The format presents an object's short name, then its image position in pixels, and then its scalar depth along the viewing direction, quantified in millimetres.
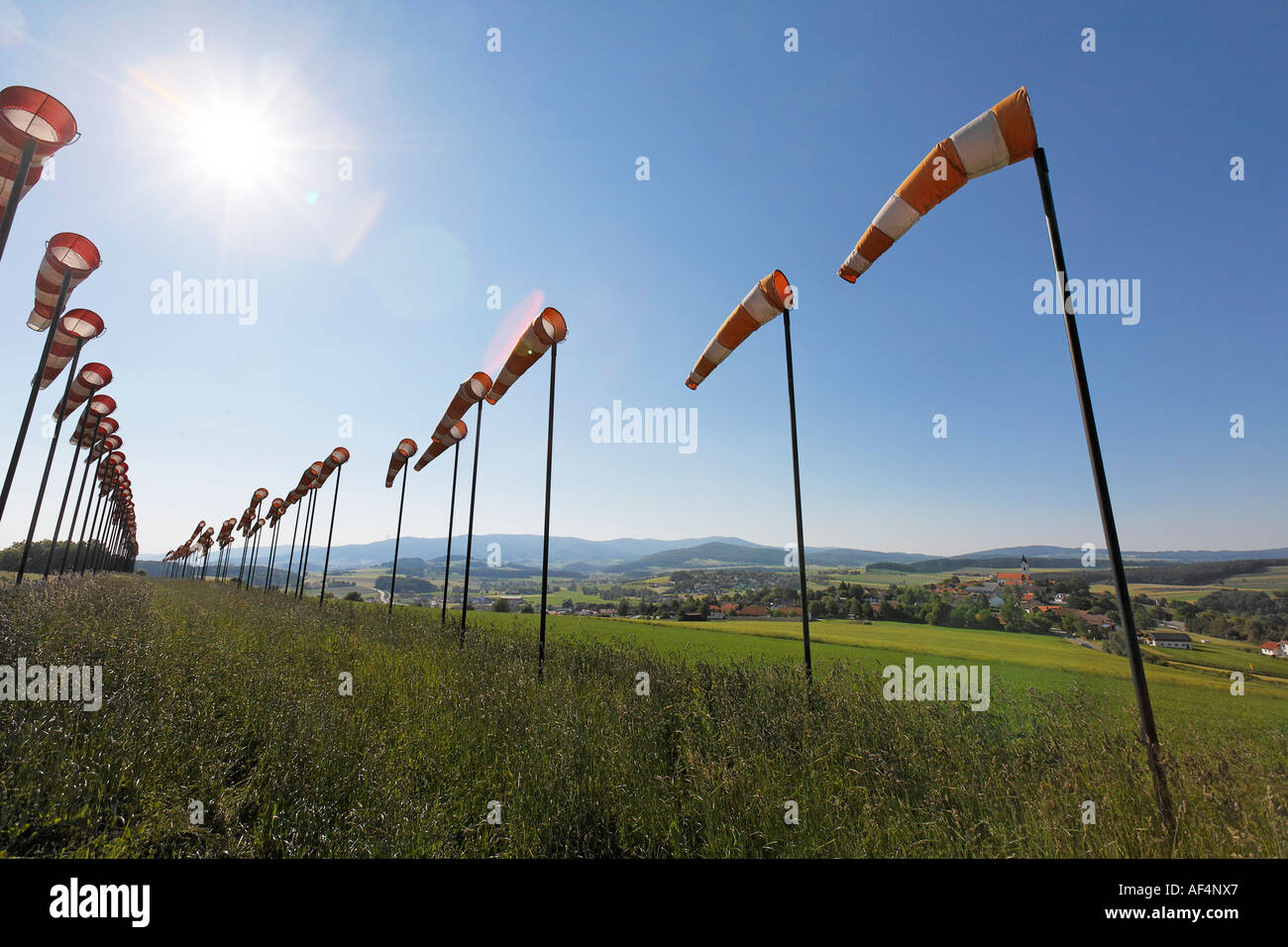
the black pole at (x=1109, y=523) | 2930
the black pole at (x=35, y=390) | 8141
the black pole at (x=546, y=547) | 7585
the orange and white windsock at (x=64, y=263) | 7773
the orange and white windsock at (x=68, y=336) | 10469
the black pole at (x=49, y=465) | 12391
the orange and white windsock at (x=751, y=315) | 6348
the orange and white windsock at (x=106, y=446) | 19125
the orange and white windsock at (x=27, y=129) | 5078
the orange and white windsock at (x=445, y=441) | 13250
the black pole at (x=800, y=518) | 6016
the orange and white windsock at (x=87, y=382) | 12766
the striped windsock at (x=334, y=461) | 21344
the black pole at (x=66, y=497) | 19188
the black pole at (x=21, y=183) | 5246
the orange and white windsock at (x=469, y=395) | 11047
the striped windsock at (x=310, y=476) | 24006
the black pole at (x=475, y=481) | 11812
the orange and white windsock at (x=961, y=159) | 3602
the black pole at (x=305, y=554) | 27116
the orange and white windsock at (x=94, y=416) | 15516
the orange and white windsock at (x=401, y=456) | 17391
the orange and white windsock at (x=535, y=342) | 8609
